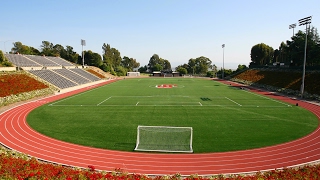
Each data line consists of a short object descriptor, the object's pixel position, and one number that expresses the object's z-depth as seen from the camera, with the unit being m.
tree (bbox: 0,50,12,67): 44.67
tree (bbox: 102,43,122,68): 129.12
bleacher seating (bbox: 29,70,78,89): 46.84
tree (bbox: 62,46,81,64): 107.90
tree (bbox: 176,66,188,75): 107.38
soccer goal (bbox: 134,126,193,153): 14.81
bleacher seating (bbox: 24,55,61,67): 61.53
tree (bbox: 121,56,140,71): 152.38
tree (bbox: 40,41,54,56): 99.69
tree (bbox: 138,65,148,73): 137.43
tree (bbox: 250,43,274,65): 94.31
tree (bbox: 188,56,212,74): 128.25
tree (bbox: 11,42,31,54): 92.41
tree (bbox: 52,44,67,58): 109.49
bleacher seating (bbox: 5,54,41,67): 50.45
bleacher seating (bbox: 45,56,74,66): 71.84
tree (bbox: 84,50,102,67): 100.00
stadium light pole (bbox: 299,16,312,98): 35.68
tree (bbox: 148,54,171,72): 161.00
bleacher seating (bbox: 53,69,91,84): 57.41
